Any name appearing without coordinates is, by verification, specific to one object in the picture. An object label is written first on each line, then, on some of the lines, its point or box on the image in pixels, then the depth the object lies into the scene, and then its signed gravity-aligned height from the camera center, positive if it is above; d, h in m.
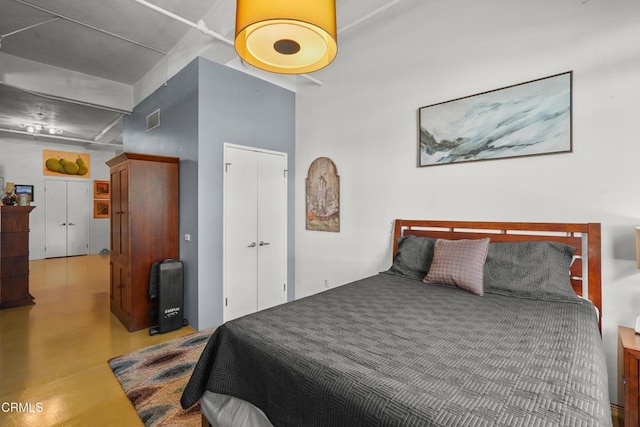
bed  1.00 -0.62
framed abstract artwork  2.28 +0.75
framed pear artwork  8.15 +1.29
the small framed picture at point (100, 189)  9.10 +0.62
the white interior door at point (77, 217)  8.65 -0.22
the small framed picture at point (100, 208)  9.16 +0.05
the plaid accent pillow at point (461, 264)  2.25 -0.42
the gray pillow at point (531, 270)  2.06 -0.43
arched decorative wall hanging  3.86 +0.19
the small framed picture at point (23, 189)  7.56 +0.52
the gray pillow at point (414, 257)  2.70 -0.43
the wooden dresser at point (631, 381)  1.66 -0.94
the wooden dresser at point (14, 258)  4.32 -0.72
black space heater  3.46 -0.99
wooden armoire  3.49 -0.19
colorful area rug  2.08 -1.41
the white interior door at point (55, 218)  8.21 -0.24
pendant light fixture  1.42 +0.98
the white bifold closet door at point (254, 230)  3.75 -0.26
